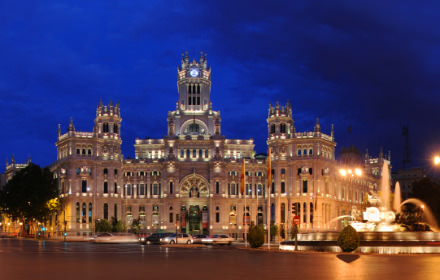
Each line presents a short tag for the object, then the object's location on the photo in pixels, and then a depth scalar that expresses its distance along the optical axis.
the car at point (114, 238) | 88.38
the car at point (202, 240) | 81.66
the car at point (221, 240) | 81.67
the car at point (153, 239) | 84.25
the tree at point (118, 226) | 126.75
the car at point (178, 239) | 82.62
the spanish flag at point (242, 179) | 70.78
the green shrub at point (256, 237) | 60.44
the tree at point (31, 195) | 120.38
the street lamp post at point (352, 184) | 153.93
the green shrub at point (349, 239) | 47.59
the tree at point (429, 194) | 119.88
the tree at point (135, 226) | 136.15
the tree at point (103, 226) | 124.06
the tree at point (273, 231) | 119.25
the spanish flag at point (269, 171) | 66.24
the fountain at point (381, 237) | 48.12
